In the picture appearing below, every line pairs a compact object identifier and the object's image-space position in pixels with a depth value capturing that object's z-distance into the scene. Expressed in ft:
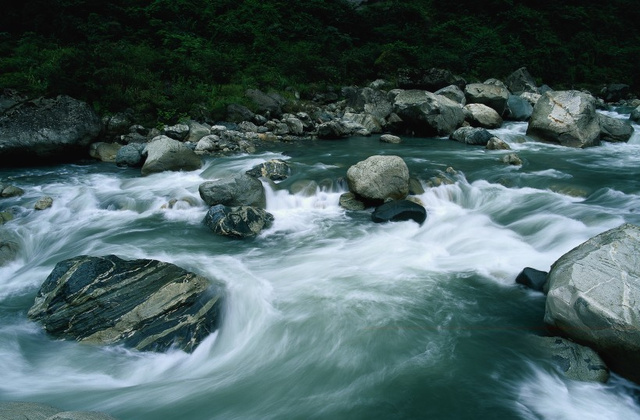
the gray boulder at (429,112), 47.85
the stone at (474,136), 43.52
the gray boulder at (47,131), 35.27
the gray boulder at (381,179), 26.48
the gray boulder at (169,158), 33.91
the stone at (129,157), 36.70
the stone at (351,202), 27.37
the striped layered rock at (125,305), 14.32
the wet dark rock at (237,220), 23.41
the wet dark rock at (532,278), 17.35
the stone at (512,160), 34.53
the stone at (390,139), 45.85
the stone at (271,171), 31.58
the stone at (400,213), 24.94
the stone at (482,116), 51.03
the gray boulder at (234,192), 26.21
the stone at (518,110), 56.40
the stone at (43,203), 27.30
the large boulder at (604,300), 12.31
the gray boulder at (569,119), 40.06
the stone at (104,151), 38.88
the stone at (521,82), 74.90
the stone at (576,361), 12.56
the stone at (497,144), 40.68
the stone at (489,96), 54.08
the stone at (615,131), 43.14
